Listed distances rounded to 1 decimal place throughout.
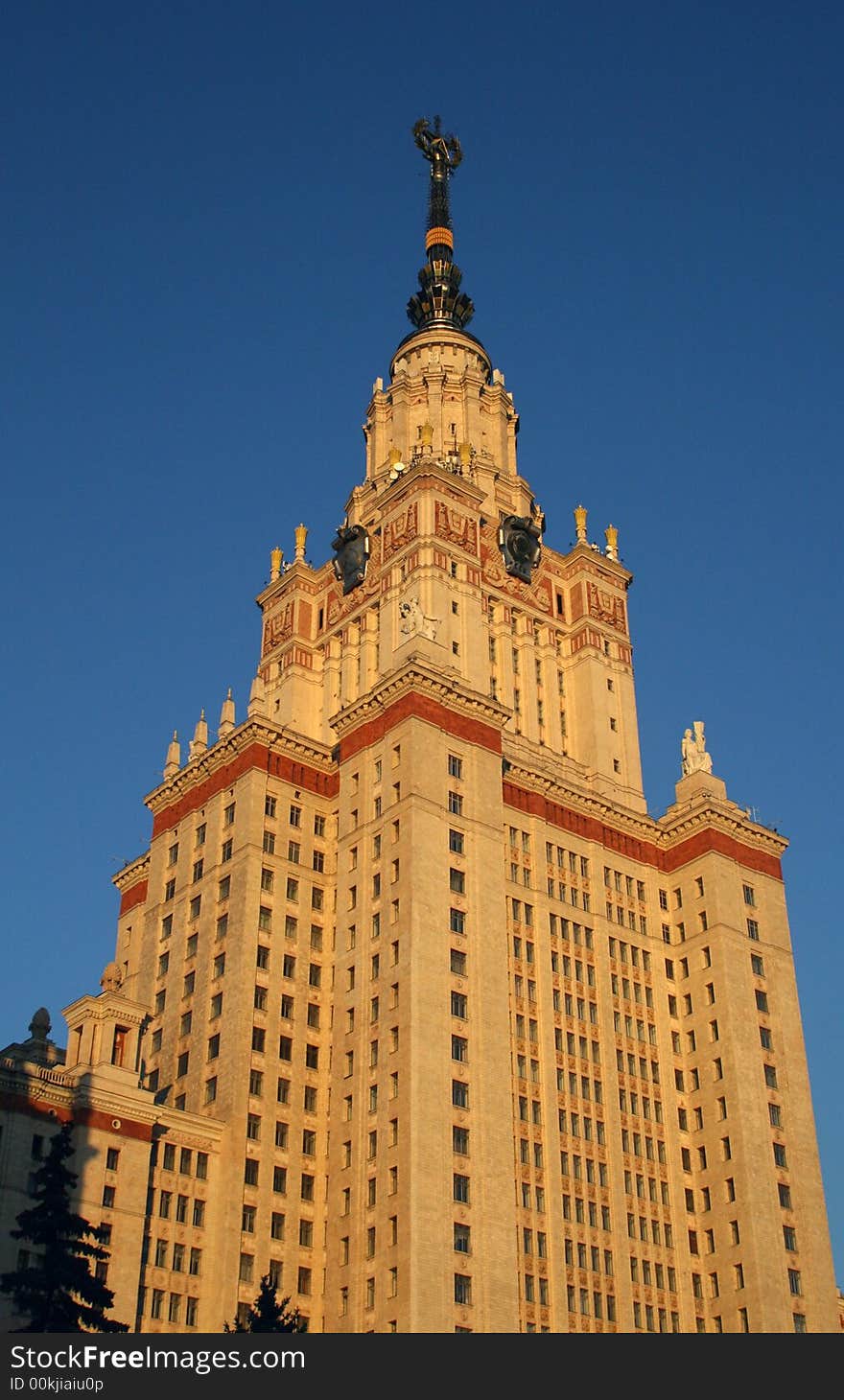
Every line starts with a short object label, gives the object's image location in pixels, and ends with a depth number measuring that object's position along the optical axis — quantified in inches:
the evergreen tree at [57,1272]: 2298.2
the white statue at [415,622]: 4557.1
